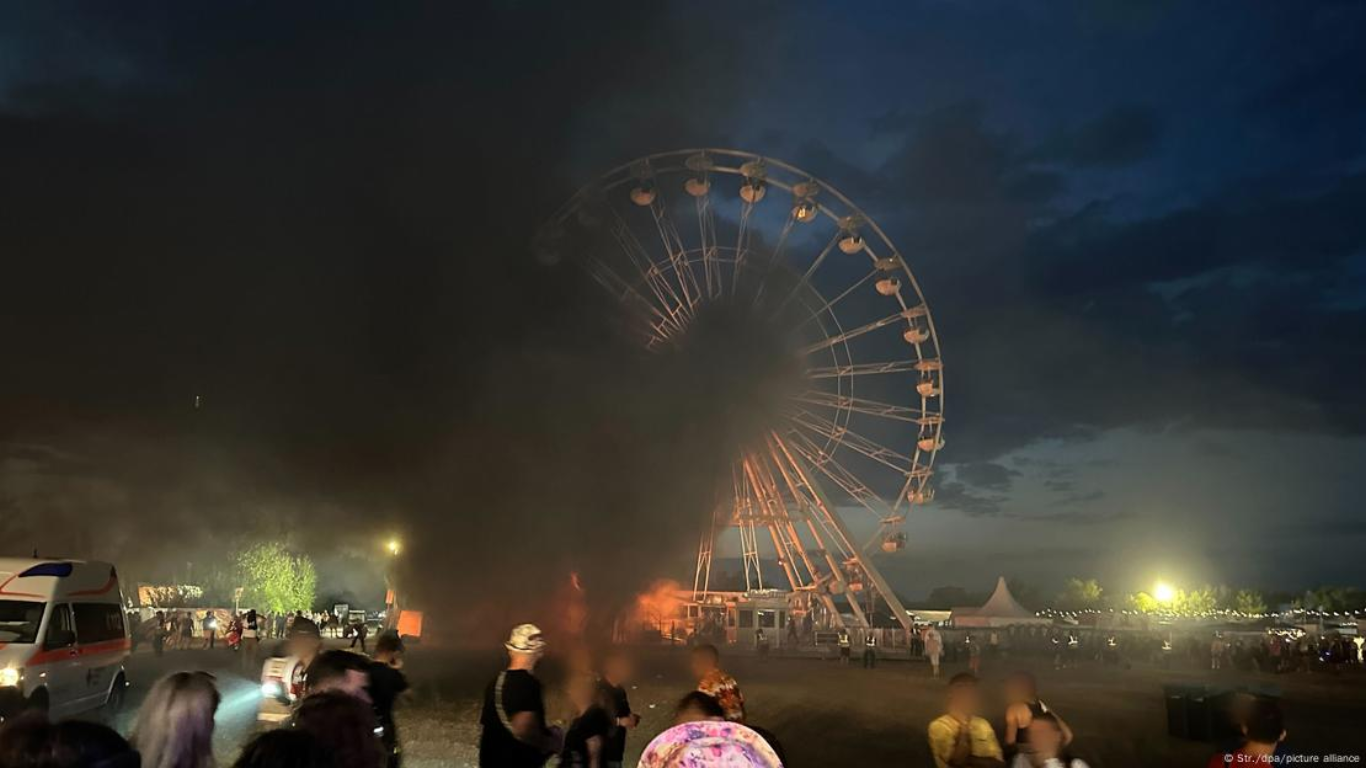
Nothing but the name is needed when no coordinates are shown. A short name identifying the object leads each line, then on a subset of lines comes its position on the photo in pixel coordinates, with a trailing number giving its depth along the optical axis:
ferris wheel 32.25
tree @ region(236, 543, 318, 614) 75.50
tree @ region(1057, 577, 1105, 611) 142.75
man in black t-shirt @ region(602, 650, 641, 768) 6.37
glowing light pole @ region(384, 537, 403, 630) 37.96
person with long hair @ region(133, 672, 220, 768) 3.40
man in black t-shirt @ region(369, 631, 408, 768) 6.11
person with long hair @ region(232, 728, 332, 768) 2.53
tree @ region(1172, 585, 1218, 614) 128.75
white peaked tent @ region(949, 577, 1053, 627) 50.66
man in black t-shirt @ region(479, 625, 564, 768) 5.26
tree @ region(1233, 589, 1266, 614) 124.62
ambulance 11.24
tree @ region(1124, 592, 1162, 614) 118.37
